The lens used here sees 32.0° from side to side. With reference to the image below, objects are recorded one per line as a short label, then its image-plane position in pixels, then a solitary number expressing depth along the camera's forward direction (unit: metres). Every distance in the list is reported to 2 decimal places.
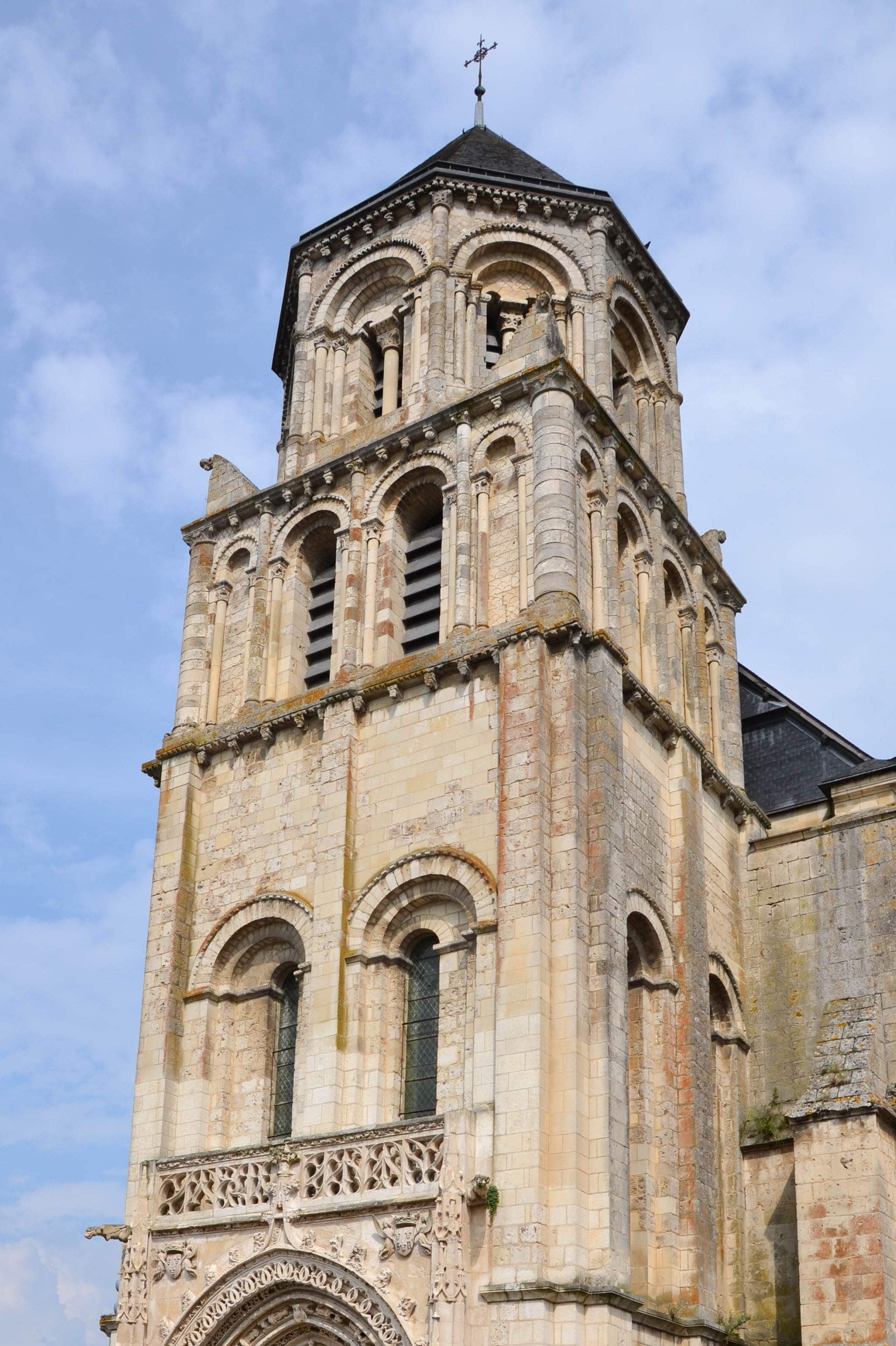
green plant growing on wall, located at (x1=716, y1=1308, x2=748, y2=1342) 16.53
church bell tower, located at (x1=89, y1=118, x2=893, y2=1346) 14.92
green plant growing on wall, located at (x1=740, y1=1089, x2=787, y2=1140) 18.47
